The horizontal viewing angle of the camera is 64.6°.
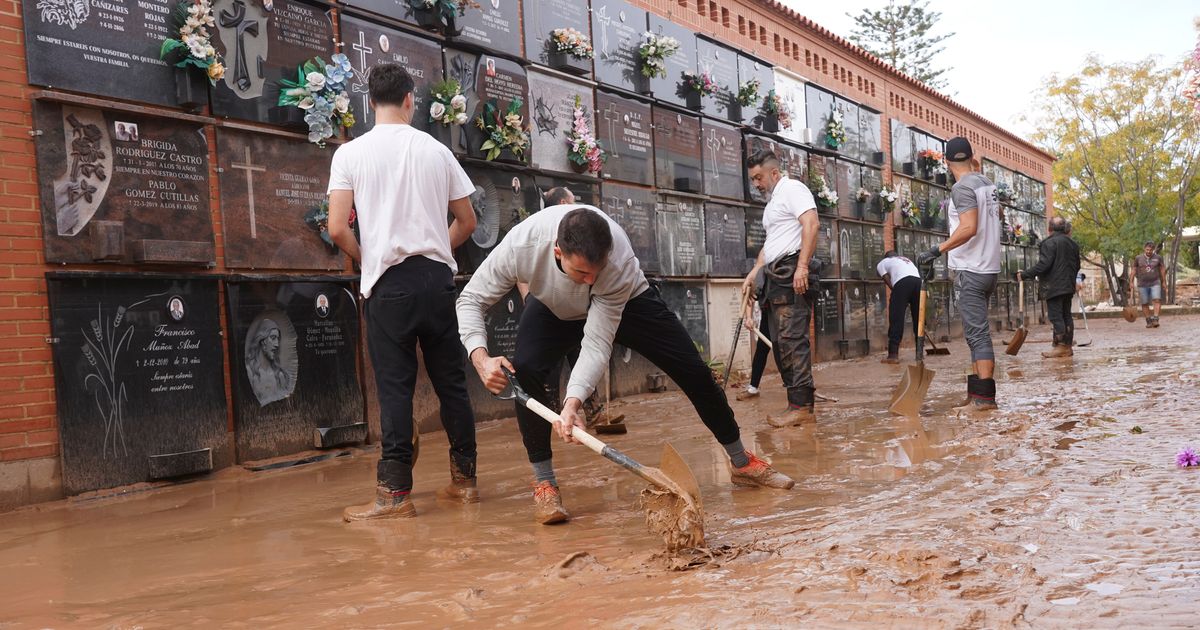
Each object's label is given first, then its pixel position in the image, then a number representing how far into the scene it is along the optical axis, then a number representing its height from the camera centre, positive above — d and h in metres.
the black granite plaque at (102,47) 5.08 +1.56
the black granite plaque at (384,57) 7.03 +1.96
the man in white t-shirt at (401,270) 4.00 +0.17
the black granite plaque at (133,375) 5.03 -0.27
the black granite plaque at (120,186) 5.09 +0.80
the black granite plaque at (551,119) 8.91 +1.75
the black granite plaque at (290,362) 5.95 -0.30
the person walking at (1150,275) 18.72 -0.21
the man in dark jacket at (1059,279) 11.06 -0.11
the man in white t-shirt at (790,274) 6.26 +0.08
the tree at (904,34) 43.19 +11.26
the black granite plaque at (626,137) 10.01 +1.72
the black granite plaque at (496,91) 8.03 +1.90
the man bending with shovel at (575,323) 3.42 -0.10
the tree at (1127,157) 32.44 +3.89
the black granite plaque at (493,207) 7.98 +0.84
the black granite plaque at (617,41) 10.14 +2.80
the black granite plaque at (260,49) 6.03 +1.78
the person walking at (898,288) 11.60 -0.10
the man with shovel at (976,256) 6.30 +0.13
